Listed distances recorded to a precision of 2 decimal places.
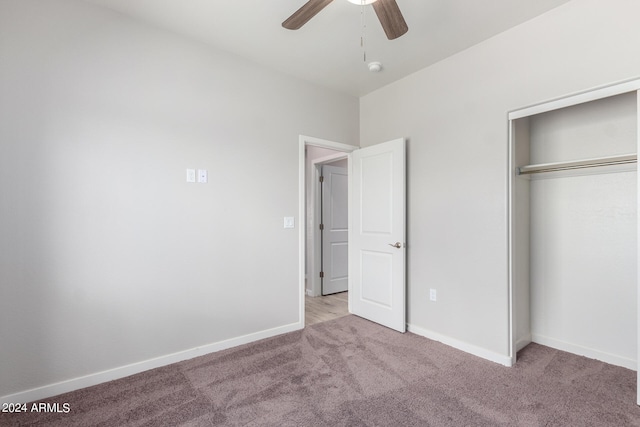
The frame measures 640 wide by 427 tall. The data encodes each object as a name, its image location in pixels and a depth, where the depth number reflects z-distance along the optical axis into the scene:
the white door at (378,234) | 3.22
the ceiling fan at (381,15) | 1.62
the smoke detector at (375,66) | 3.01
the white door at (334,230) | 4.72
